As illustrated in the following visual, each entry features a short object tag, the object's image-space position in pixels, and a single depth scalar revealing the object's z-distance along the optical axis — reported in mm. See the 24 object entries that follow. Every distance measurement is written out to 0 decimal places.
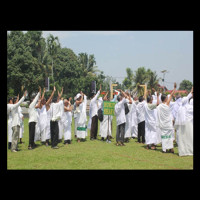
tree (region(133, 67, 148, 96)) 47938
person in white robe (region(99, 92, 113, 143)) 12398
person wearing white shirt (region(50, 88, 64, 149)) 10453
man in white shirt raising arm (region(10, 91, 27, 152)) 9614
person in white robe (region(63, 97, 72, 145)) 11547
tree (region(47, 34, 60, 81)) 45500
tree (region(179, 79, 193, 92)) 88725
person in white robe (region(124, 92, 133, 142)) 12166
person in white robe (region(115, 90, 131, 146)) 10766
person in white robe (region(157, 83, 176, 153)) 9445
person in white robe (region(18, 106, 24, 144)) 11852
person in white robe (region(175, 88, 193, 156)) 8836
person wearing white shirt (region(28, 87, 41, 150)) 10328
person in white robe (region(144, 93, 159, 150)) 10273
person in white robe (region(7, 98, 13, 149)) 9820
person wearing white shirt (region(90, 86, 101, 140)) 12766
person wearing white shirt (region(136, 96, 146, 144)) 11798
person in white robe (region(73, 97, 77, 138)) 12554
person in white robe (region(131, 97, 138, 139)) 13102
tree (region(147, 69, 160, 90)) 46219
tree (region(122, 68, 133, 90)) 51609
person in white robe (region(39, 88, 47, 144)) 11398
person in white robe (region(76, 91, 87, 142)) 12125
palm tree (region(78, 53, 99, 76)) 55250
